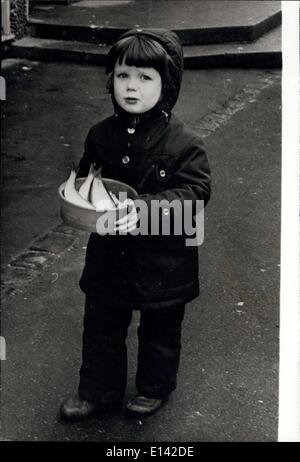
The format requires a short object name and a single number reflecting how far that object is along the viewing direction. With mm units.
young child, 3045
